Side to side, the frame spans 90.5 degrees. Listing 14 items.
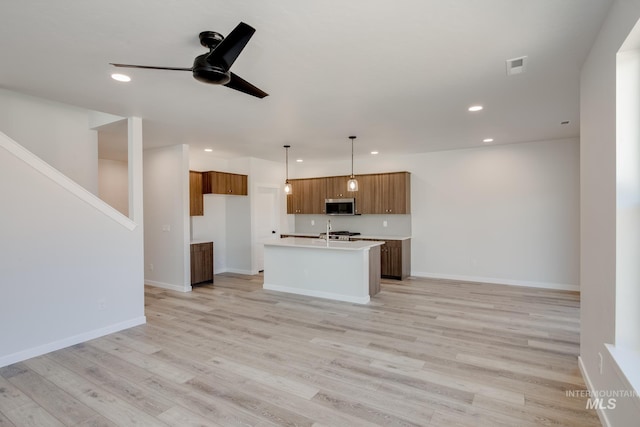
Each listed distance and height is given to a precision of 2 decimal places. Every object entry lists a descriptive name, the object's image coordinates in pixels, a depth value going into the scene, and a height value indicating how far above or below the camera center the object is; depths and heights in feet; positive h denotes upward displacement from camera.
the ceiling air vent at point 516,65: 8.66 +4.01
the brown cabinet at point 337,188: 24.09 +1.67
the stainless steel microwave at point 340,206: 23.70 +0.24
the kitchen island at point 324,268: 16.16 -3.22
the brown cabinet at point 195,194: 21.15 +1.12
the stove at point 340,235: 22.00 -1.87
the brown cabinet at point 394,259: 20.88 -3.36
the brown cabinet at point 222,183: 21.56 +1.91
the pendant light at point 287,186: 18.47 +1.39
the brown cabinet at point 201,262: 19.65 -3.30
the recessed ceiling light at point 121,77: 9.36 +4.03
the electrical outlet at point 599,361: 7.12 -3.50
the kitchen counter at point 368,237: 21.78 -2.00
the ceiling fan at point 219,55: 6.45 +3.29
